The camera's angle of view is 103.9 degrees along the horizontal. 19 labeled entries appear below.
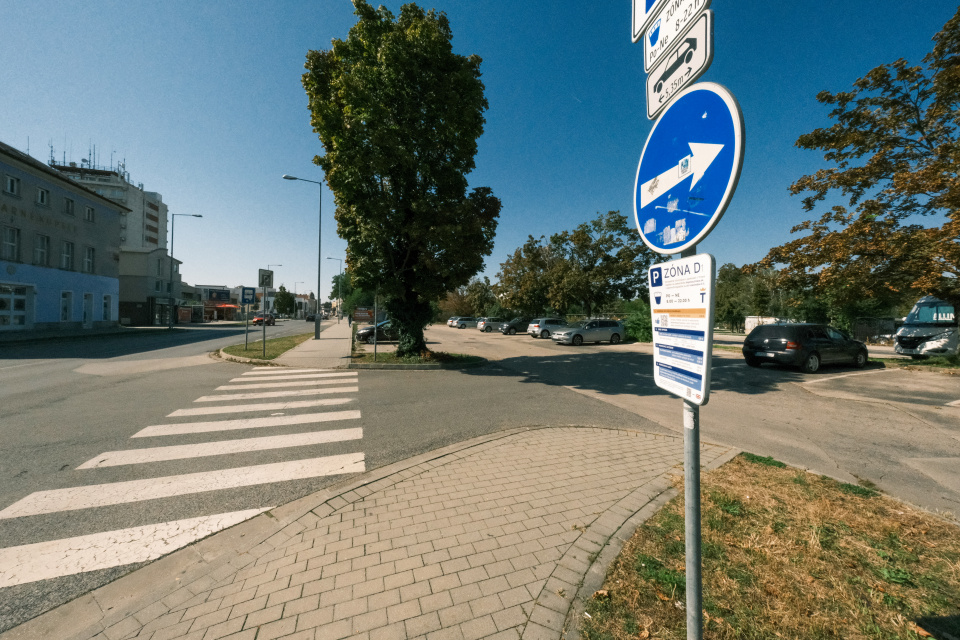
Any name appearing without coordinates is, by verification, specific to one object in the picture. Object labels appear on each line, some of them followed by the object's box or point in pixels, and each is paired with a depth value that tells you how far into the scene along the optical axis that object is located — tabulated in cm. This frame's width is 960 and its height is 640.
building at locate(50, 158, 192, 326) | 4047
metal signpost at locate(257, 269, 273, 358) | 1543
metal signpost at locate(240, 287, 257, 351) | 1548
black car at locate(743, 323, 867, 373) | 1224
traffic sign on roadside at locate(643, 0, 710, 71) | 163
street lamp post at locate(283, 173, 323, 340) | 2412
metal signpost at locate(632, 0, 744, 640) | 141
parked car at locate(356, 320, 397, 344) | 2313
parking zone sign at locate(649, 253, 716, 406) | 141
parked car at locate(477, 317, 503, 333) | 3959
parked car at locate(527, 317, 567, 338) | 2953
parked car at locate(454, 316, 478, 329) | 4900
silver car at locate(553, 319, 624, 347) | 2400
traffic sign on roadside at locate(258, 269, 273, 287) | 1546
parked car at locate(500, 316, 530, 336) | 3656
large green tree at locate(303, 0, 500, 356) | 1148
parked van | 1462
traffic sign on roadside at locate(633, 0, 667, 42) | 199
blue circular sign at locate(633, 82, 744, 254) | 138
